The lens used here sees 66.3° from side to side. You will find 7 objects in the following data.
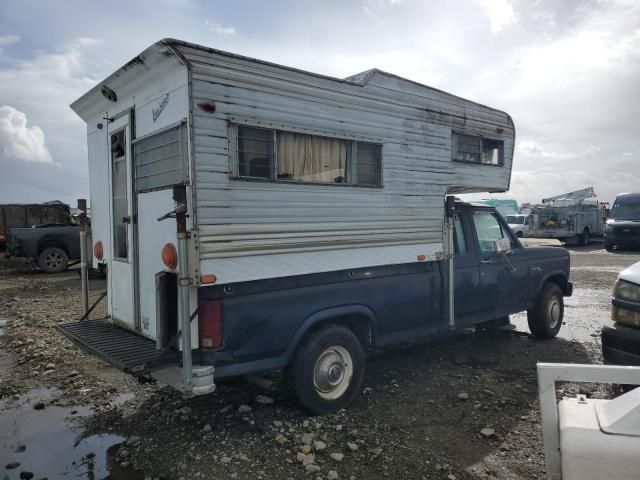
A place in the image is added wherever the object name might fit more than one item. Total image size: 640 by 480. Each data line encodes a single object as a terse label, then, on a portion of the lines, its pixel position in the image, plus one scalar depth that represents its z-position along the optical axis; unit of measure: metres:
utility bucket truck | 22.97
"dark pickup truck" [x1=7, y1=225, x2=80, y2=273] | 13.47
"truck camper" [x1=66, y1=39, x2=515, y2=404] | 3.47
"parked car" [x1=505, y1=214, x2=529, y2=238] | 26.52
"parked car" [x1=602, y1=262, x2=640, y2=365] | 3.90
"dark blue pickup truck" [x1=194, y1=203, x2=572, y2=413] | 3.65
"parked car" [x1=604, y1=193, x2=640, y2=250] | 19.00
